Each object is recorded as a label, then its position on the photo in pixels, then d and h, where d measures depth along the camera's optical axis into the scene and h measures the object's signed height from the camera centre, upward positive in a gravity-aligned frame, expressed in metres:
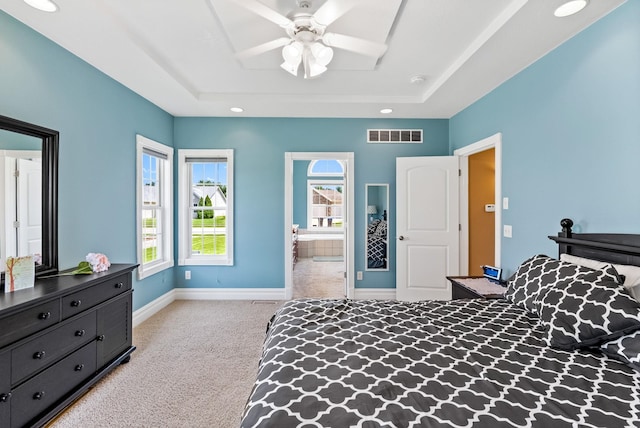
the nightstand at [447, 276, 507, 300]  2.39 -0.67
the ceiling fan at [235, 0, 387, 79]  1.69 +1.14
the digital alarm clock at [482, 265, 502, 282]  2.80 -0.60
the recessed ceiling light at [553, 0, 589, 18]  1.70 +1.24
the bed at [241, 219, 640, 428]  0.89 -0.61
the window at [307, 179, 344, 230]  7.83 +0.19
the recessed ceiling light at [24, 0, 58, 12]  1.77 +1.30
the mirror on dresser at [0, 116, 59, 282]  1.87 +0.15
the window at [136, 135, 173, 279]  3.31 +0.10
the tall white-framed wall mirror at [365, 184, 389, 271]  4.09 -0.17
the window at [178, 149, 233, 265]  4.03 +0.09
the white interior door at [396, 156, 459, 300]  3.69 -0.17
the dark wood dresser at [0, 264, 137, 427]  1.53 -0.81
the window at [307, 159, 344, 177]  7.76 +1.19
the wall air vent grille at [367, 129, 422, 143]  4.05 +1.08
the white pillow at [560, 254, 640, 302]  1.39 -0.31
